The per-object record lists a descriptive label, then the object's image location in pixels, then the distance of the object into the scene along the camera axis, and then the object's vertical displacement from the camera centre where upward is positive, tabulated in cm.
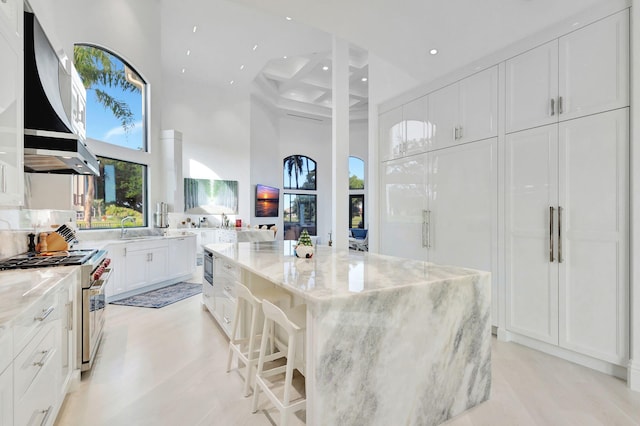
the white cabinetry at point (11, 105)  174 +62
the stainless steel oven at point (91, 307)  244 -77
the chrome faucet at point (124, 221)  535 -18
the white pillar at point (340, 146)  492 +103
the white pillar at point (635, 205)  226 +5
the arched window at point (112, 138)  504 +128
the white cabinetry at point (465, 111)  325 +111
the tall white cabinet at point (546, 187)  243 +23
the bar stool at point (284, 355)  169 -86
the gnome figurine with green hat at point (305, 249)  261 -30
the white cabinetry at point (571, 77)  240 +114
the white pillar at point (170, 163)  648 +101
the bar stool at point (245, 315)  218 -82
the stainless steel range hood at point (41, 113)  230 +75
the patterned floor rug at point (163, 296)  441 -127
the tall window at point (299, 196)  1191 +62
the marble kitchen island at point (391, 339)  151 -69
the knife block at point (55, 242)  294 -29
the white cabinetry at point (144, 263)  471 -80
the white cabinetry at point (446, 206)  330 +7
